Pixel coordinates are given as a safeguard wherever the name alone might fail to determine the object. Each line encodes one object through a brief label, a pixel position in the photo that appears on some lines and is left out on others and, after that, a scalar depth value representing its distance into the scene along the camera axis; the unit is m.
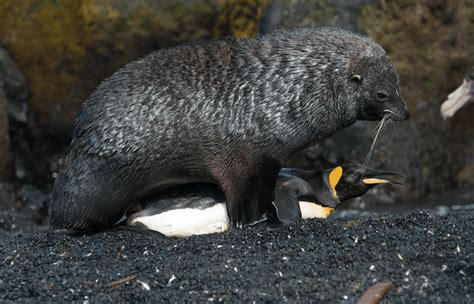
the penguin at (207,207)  14.43
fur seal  14.09
